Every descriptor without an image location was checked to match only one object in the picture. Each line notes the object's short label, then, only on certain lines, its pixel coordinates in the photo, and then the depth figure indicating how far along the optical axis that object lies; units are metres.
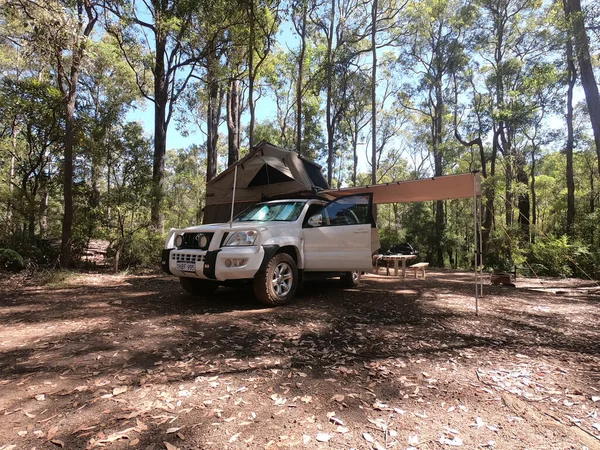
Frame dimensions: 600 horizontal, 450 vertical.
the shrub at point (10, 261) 7.80
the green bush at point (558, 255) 11.66
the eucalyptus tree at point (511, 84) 16.22
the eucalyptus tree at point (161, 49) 10.83
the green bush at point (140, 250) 9.53
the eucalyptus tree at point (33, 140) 9.62
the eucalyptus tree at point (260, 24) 11.29
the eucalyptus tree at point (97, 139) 9.52
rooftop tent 8.66
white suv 4.64
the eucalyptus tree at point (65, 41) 5.91
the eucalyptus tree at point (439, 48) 19.19
